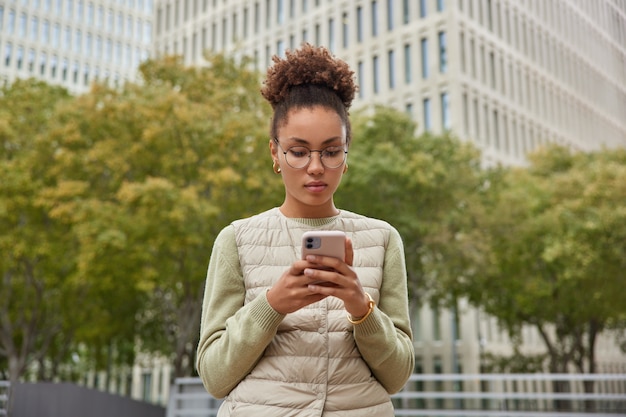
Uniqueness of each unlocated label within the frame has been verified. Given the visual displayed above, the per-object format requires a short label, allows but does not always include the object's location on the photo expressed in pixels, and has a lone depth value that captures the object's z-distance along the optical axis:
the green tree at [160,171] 16.64
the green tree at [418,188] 21.12
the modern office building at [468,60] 38.25
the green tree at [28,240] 18.30
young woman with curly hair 1.94
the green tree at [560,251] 22.05
